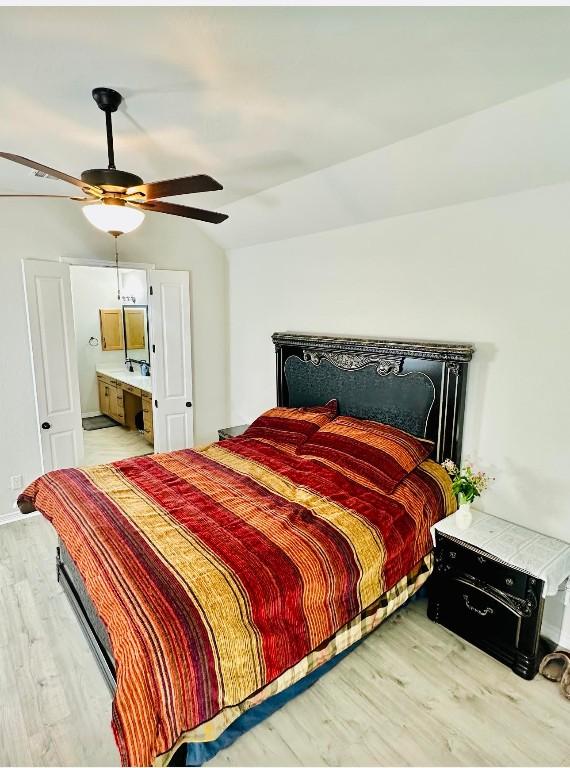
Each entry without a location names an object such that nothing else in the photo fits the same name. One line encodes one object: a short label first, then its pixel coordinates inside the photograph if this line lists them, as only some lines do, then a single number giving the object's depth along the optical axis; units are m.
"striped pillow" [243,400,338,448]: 3.28
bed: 1.49
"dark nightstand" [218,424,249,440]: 4.09
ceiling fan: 1.76
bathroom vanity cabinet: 5.25
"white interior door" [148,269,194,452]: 4.24
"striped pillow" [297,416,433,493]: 2.59
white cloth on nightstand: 2.05
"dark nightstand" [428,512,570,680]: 2.09
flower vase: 2.39
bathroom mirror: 6.76
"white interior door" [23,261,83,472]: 3.50
